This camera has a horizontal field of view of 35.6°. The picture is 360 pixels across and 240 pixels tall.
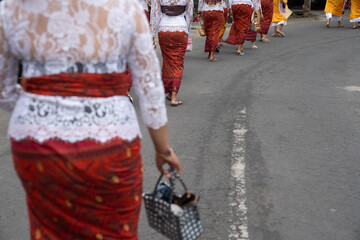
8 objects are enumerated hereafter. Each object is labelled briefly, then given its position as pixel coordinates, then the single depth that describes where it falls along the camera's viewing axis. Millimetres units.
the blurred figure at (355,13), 19156
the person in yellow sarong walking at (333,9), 19172
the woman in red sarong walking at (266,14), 14777
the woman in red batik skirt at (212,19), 11070
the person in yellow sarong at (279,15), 16453
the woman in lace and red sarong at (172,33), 7625
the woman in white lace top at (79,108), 2024
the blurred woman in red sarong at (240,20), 12242
